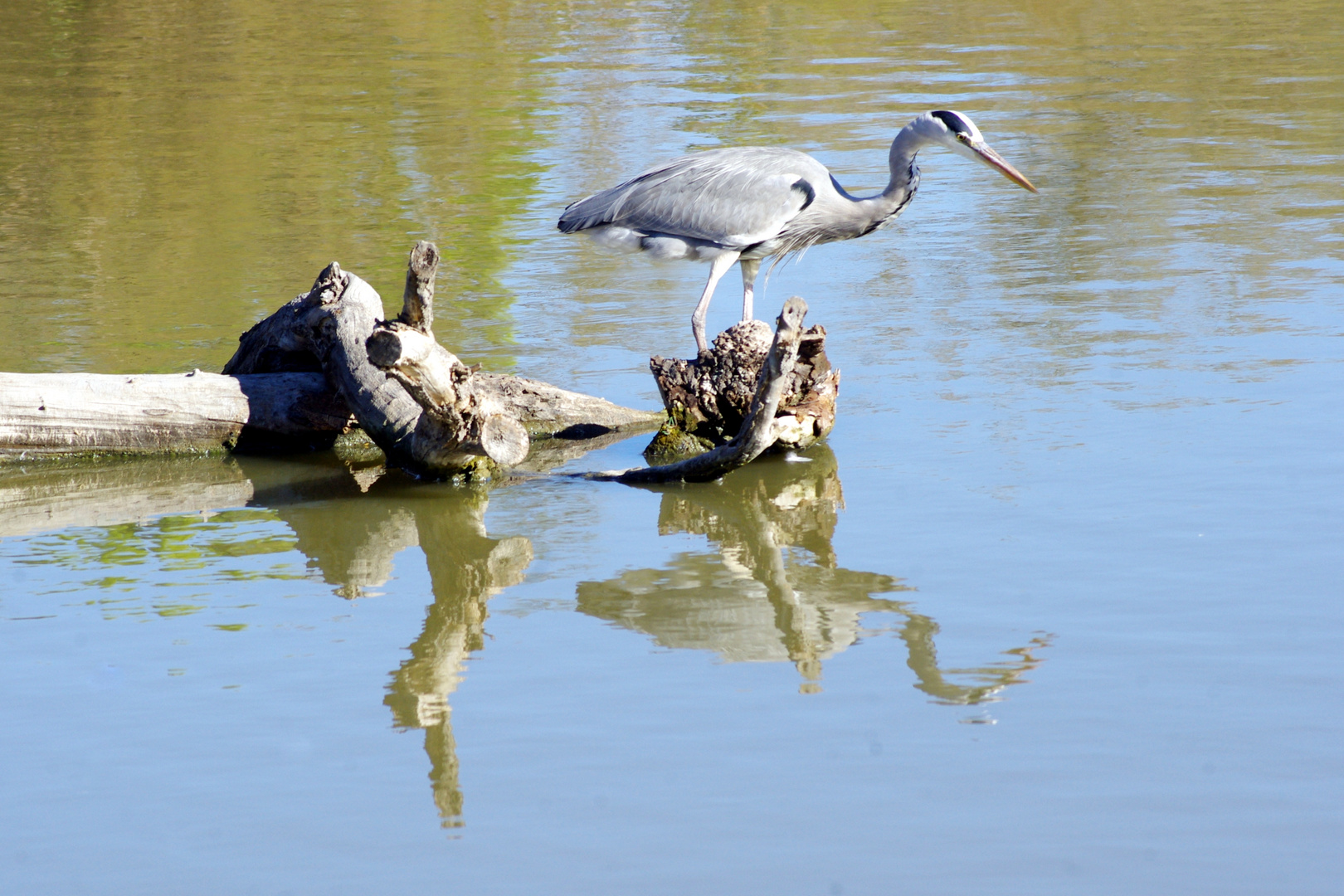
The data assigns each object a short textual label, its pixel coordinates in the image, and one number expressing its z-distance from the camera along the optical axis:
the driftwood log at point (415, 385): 13.67
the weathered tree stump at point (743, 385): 15.30
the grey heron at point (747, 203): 17.73
